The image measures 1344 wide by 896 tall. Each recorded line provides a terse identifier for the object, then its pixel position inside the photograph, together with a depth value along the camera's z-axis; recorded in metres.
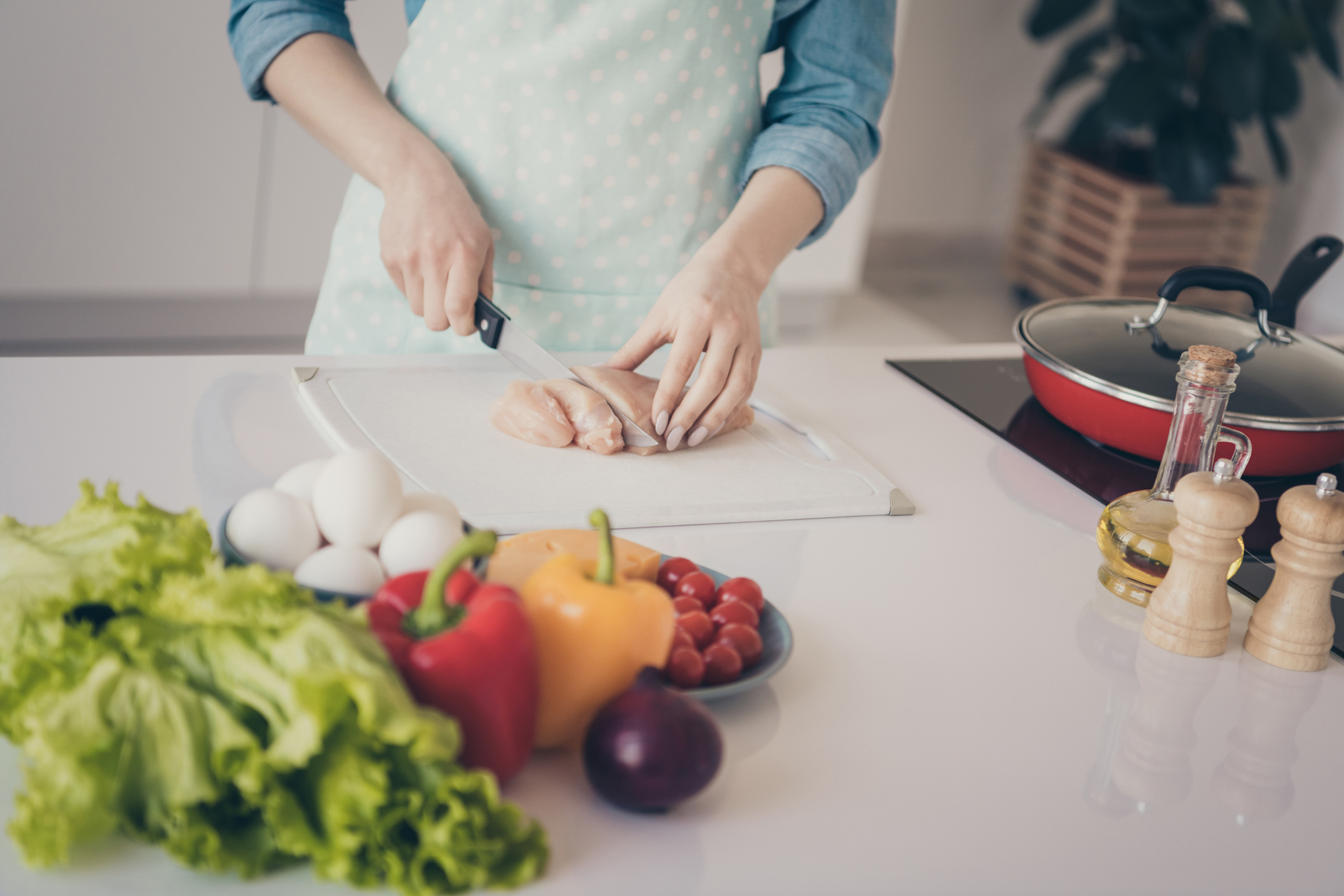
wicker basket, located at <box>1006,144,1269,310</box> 3.35
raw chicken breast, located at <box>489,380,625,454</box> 0.93
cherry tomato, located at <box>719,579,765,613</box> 0.64
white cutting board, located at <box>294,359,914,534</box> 0.85
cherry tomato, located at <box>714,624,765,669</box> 0.60
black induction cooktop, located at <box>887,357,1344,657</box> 0.89
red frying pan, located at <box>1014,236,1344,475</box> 0.96
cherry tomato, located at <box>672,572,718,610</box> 0.64
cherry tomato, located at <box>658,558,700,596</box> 0.66
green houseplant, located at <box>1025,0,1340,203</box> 3.09
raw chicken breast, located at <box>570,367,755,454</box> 0.95
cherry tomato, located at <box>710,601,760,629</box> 0.62
